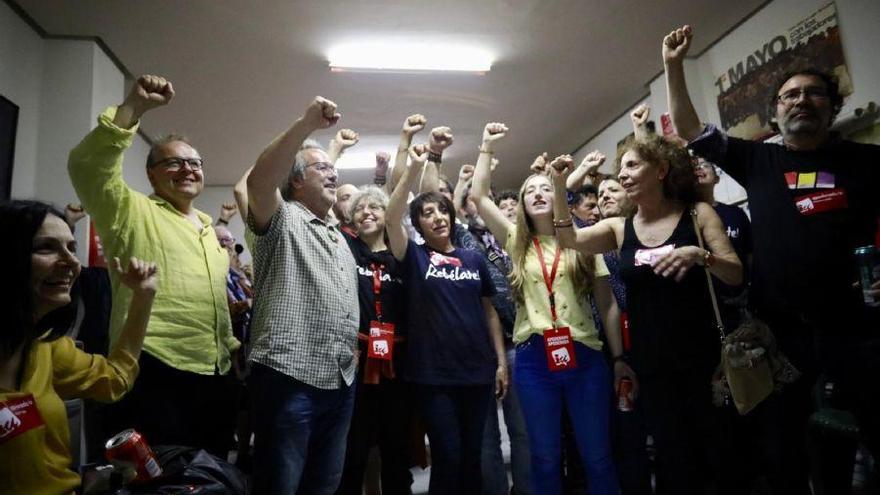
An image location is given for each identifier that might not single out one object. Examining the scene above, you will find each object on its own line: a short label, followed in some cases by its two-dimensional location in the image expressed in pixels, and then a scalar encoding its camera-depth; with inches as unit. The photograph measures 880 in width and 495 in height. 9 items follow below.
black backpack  50.1
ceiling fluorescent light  157.5
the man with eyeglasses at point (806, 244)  59.8
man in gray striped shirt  59.6
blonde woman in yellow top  75.4
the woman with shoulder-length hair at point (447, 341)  76.2
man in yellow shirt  59.2
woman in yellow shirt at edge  41.9
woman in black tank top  62.1
